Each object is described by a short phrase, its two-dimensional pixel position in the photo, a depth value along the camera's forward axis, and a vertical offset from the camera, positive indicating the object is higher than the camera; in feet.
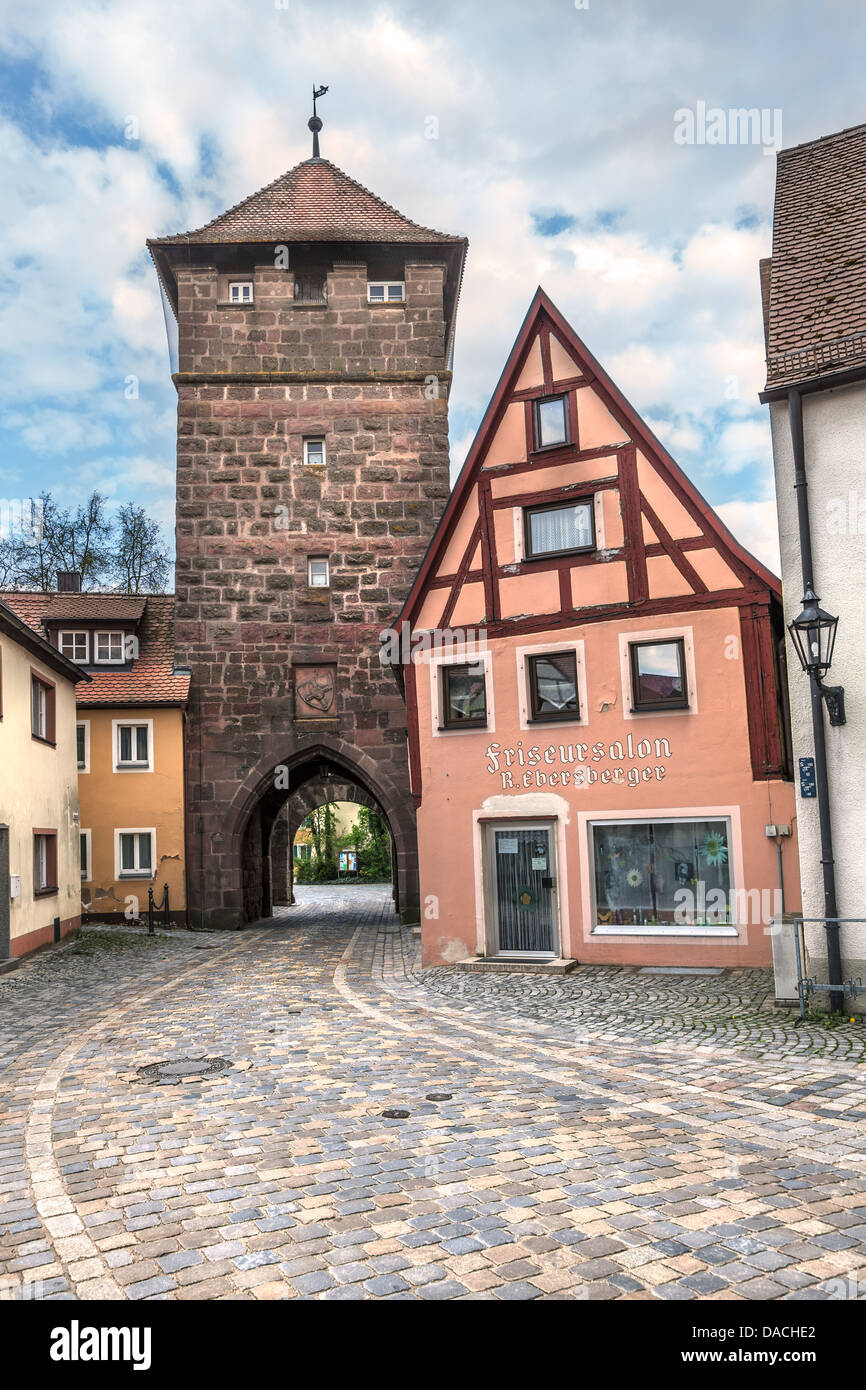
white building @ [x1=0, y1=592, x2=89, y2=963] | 57.26 +1.98
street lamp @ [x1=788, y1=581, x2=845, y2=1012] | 34.44 +3.08
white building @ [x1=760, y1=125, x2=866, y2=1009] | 35.19 +9.62
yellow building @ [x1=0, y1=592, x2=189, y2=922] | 82.43 +2.30
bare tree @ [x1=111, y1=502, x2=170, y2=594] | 122.42 +29.22
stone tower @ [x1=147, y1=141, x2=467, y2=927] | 82.69 +24.21
